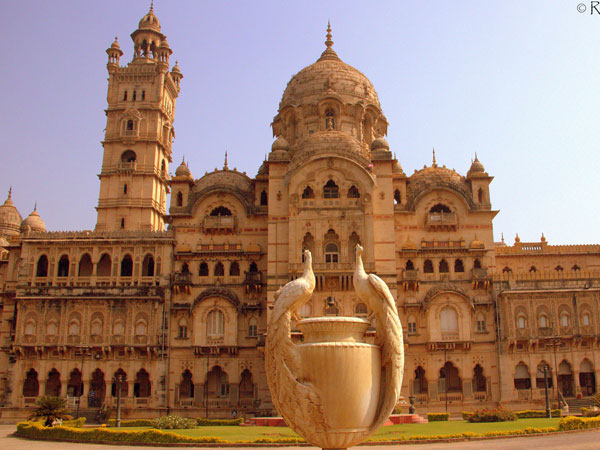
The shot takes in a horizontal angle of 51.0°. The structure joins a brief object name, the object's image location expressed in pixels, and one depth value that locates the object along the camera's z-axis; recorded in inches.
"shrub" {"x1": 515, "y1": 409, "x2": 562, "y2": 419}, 1266.0
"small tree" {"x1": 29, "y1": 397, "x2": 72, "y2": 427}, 1178.6
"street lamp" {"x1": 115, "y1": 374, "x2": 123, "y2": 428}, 1245.7
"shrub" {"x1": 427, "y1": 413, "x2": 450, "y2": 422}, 1298.0
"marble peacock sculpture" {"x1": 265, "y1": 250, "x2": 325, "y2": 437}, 576.7
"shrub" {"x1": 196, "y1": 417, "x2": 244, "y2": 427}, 1298.0
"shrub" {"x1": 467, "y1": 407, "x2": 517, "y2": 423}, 1170.6
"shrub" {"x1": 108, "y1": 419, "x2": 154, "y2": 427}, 1228.9
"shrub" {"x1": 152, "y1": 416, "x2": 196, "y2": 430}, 1155.3
